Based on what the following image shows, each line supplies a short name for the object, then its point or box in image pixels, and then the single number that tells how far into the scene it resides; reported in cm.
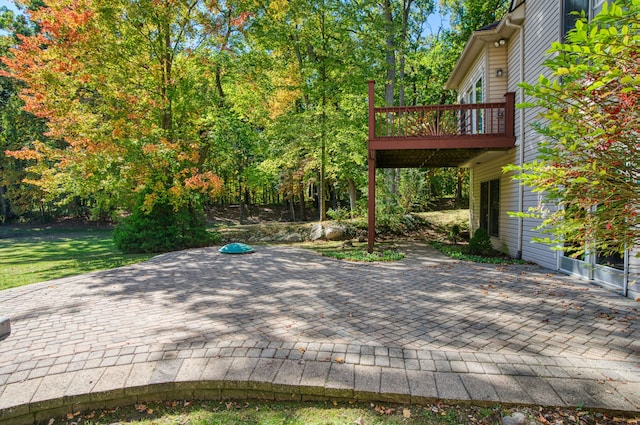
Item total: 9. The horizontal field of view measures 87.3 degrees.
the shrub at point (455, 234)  1252
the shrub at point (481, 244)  902
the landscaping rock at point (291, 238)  1438
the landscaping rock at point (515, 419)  217
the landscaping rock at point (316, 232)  1391
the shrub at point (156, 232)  1114
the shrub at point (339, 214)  1393
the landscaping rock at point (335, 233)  1344
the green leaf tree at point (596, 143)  199
